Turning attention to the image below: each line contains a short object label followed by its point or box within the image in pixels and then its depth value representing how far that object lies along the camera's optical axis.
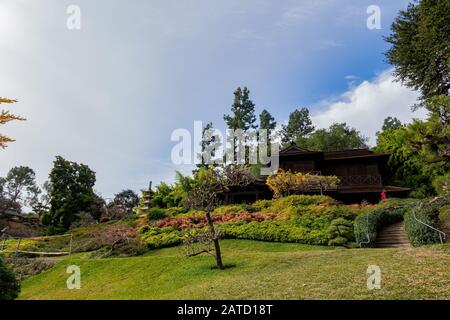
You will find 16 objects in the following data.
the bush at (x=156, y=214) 22.61
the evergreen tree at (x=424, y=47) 16.61
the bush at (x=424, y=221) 10.89
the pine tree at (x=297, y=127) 50.00
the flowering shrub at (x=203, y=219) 17.36
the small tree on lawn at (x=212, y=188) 9.23
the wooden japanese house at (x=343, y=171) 26.66
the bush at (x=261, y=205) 20.94
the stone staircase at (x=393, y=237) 12.48
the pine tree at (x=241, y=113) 44.34
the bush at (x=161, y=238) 15.07
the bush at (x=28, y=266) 13.06
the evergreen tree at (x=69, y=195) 29.42
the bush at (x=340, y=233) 12.76
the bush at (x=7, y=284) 6.51
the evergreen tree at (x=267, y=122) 44.78
